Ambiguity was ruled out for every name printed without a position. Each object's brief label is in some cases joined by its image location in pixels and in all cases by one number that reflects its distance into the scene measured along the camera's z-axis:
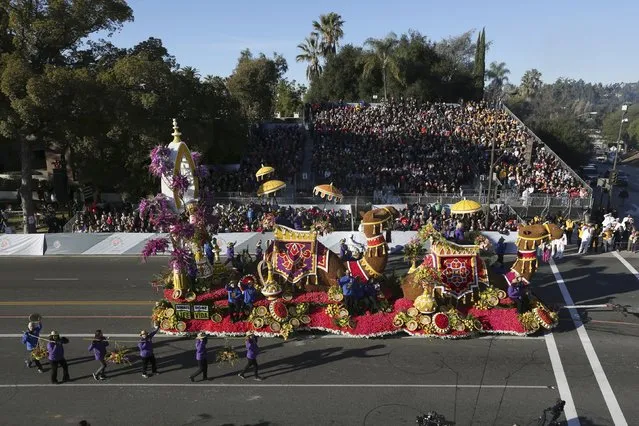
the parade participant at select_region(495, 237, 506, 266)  20.35
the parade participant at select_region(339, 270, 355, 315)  14.35
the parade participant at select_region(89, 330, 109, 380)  11.89
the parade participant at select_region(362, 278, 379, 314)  14.78
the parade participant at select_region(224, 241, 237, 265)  19.01
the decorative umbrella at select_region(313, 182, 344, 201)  23.47
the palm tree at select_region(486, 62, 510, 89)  84.75
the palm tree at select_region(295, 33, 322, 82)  62.94
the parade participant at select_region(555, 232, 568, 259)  22.17
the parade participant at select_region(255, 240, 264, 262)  18.09
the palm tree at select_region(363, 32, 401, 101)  53.29
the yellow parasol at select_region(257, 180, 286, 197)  23.95
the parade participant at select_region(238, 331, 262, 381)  11.87
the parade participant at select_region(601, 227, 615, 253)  23.34
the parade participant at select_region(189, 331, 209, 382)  11.85
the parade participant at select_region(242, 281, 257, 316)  14.31
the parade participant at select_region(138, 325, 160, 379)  11.87
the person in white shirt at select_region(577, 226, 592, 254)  23.00
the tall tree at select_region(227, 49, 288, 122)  43.53
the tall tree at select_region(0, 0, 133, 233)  22.08
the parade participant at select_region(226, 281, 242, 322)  14.30
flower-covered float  14.27
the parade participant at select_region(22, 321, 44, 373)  12.28
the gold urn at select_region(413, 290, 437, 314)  14.24
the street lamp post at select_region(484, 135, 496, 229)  24.44
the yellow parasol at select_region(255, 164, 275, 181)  26.71
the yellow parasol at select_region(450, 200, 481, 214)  21.97
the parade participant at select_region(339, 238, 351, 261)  18.62
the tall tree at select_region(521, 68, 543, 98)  93.38
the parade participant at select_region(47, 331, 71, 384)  11.63
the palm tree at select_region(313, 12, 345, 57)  61.71
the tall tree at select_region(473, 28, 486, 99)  60.97
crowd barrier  23.16
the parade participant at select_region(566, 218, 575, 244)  24.55
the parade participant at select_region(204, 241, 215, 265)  16.75
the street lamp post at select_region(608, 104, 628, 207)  29.61
